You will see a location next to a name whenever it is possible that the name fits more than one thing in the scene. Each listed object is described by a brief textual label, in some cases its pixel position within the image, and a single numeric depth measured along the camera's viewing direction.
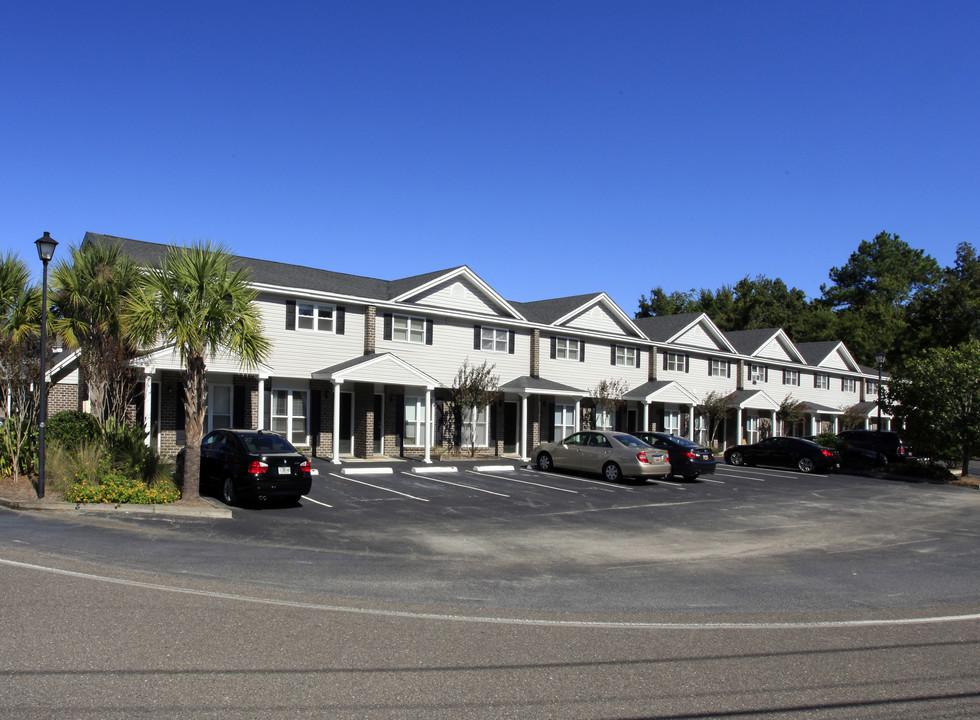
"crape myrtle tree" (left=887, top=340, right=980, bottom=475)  27.94
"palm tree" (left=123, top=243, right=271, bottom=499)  14.86
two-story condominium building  23.98
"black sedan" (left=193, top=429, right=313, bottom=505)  14.91
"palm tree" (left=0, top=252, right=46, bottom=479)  17.56
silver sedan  22.28
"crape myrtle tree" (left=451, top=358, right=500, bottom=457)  28.55
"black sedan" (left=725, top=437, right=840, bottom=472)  30.45
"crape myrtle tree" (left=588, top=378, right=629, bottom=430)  33.94
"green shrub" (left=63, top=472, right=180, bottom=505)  14.30
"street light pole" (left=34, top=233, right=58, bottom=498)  14.96
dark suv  33.41
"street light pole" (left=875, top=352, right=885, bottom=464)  34.06
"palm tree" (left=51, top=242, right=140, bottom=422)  18.08
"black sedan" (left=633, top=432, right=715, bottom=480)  24.39
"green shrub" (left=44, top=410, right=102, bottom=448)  17.33
